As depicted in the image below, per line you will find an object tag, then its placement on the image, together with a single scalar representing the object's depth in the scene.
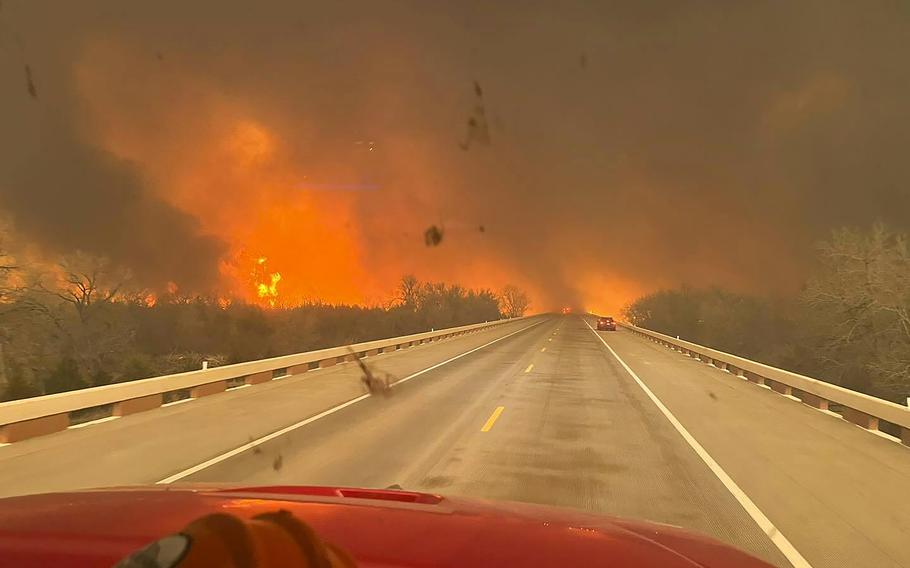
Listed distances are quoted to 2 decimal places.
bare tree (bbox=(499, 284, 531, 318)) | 179.75
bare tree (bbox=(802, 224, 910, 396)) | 27.00
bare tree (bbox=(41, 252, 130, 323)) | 29.59
